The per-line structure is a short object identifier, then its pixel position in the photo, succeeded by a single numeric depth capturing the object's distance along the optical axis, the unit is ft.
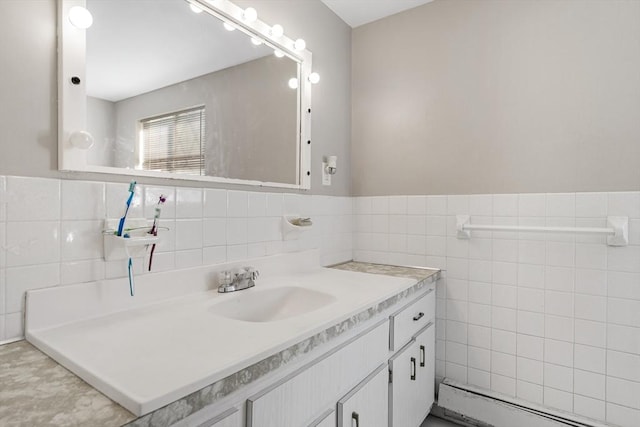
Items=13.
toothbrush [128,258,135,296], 3.36
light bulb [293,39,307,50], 5.68
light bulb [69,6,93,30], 3.12
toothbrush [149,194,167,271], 3.64
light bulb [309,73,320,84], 6.13
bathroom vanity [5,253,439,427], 2.13
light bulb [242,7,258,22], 4.72
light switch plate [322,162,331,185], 6.59
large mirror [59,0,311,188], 3.31
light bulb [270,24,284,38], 5.21
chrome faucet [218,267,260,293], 4.29
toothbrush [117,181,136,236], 3.32
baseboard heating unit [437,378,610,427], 5.18
